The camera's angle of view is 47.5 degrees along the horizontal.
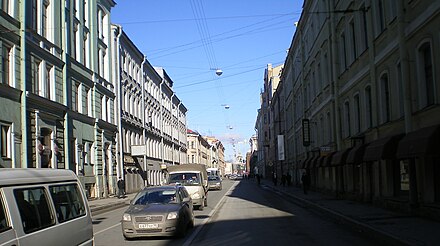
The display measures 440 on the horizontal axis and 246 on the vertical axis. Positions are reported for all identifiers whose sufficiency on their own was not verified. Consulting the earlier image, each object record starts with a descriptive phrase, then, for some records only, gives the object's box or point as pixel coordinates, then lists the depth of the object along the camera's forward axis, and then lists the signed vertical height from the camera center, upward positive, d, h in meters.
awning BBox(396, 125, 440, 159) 13.42 +0.26
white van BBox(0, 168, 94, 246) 5.23 -0.52
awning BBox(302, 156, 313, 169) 36.05 -0.52
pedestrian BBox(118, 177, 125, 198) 37.71 -1.88
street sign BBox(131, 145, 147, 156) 48.25 +1.21
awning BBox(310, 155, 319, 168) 31.54 -0.38
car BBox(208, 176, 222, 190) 54.75 -2.60
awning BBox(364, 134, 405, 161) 17.03 +0.20
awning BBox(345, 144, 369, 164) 21.00 +0.00
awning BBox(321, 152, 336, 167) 27.52 -0.24
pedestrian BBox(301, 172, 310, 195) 35.33 -1.80
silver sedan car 12.54 -1.39
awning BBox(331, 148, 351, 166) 23.92 -0.13
